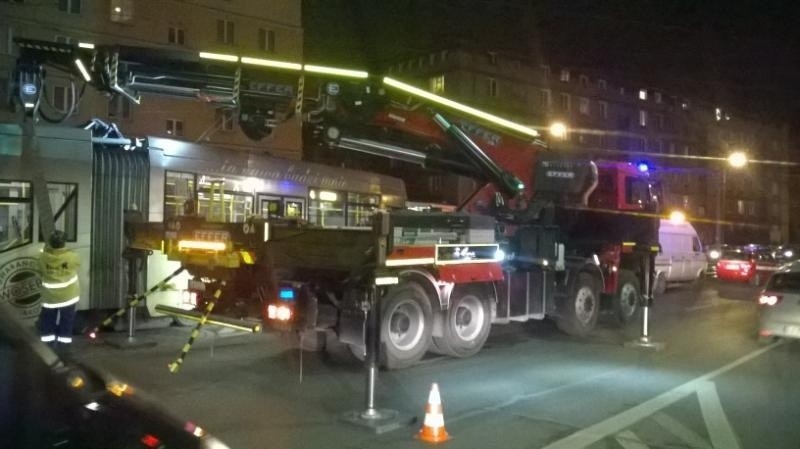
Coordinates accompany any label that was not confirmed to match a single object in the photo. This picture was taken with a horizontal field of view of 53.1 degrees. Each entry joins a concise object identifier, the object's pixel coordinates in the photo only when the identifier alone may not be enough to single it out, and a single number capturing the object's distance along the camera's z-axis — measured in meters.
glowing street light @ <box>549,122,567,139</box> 15.22
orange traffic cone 6.82
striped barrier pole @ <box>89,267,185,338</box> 10.10
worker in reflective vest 10.21
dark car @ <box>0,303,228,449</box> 2.83
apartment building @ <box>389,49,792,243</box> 52.25
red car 27.02
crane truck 9.10
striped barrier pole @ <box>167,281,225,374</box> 8.64
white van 23.48
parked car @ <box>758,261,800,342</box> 11.90
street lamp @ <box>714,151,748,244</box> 22.48
